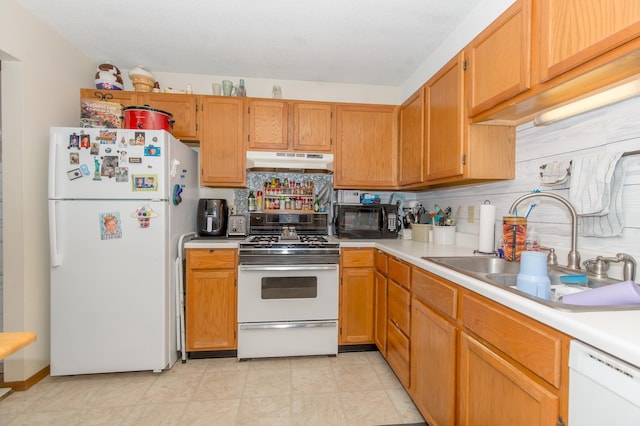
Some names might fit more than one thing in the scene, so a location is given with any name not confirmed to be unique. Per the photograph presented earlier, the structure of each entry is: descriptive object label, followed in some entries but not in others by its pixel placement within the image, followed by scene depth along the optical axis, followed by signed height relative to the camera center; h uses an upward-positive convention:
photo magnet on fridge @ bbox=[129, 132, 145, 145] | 1.92 +0.46
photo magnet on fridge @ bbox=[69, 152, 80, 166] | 1.86 +0.32
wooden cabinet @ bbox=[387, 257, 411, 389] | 1.71 -0.71
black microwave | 2.61 -0.10
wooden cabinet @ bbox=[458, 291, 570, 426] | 0.77 -0.51
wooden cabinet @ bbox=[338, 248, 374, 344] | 2.33 -0.72
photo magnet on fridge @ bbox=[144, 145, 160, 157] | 1.93 +0.38
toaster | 2.58 -0.16
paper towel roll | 1.77 -0.10
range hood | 2.45 +0.42
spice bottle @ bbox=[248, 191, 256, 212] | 2.76 +0.06
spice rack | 2.78 +0.11
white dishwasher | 0.59 -0.40
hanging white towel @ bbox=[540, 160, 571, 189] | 1.36 +0.19
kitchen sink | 0.81 -0.29
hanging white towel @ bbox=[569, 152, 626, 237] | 1.14 +0.08
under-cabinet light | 1.06 +0.46
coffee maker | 2.50 -0.08
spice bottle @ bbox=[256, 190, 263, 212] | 2.77 +0.06
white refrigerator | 1.86 -0.28
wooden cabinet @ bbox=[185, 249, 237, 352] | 2.20 -0.72
